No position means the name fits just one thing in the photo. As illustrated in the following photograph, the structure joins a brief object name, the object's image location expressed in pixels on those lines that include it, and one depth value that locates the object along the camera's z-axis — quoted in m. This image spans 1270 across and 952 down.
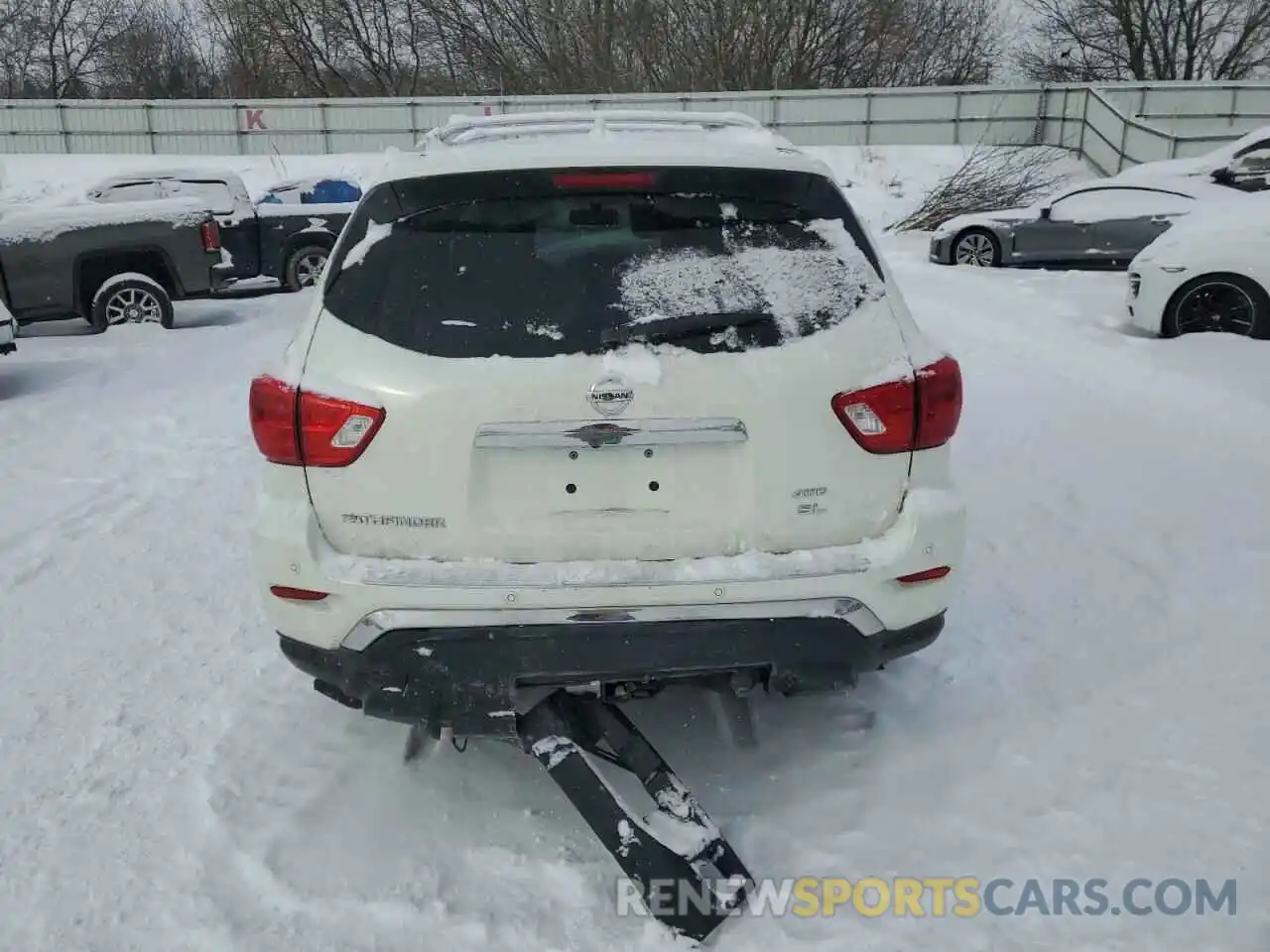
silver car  13.81
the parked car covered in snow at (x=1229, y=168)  14.39
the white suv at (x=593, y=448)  2.67
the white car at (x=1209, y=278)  8.68
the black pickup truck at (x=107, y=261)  11.25
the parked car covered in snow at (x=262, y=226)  14.23
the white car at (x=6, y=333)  8.74
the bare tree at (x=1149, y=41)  40.31
